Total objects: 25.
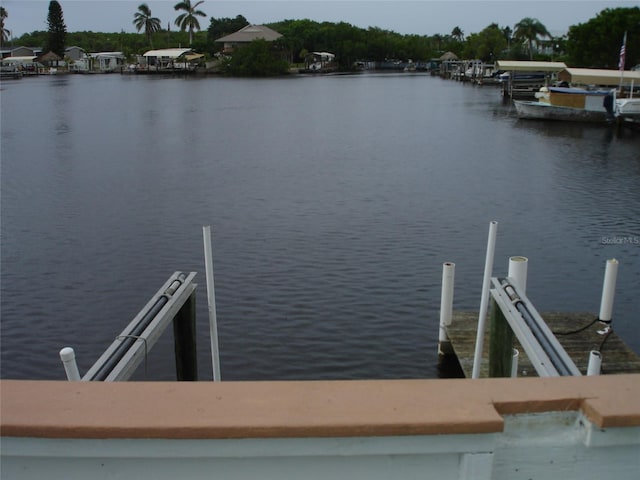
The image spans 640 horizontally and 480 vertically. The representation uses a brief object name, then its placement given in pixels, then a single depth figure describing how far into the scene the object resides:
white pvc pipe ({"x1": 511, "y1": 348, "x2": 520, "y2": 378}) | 7.28
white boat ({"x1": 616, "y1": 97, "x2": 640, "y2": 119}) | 40.75
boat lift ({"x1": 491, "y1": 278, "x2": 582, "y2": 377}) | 4.19
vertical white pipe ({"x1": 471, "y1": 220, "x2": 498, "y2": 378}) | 7.44
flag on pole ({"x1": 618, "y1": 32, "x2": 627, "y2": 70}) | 46.59
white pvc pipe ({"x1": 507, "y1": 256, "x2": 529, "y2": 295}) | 8.84
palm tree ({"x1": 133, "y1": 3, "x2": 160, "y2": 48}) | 175.75
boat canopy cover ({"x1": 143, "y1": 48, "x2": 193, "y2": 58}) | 140.75
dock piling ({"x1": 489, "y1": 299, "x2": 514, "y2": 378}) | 7.23
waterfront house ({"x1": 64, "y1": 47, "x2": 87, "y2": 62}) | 152.12
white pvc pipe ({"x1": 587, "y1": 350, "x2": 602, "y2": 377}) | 6.17
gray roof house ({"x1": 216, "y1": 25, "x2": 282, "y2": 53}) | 159.73
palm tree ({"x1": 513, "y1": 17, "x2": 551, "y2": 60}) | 133.88
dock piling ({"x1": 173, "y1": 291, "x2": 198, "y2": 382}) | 7.98
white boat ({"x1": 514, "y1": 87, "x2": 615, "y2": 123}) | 43.62
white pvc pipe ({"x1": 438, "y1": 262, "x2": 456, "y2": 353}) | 9.96
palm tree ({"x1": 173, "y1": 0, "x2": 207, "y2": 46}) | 176.38
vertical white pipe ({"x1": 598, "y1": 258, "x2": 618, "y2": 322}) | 9.42
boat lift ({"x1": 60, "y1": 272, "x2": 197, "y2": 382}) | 4.73
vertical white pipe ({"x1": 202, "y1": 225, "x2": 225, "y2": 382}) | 7.18
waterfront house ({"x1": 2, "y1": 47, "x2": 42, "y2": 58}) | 149.25
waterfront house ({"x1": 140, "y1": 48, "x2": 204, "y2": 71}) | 142.25
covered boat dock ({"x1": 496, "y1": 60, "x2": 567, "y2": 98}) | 64.12
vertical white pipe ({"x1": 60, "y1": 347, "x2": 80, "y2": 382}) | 5.48
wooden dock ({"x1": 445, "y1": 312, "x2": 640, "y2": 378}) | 8.84
